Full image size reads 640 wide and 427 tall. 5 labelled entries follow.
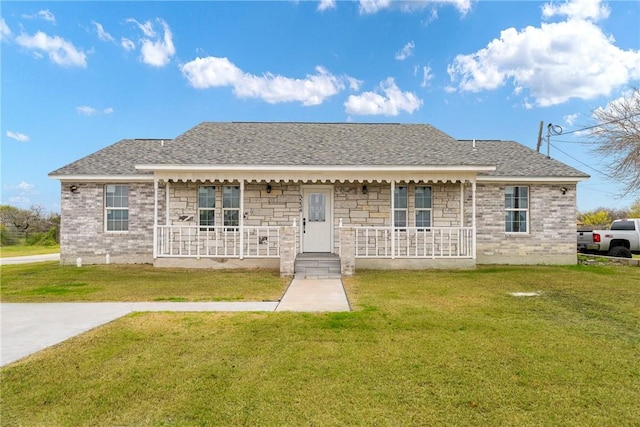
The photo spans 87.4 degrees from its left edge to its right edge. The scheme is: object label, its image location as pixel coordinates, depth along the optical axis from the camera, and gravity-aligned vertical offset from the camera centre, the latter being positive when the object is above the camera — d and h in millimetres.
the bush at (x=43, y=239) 21328 -1404
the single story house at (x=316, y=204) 10391 +448
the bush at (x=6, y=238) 20469 -1292
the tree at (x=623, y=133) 15281 +3946
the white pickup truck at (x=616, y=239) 13523 -916
